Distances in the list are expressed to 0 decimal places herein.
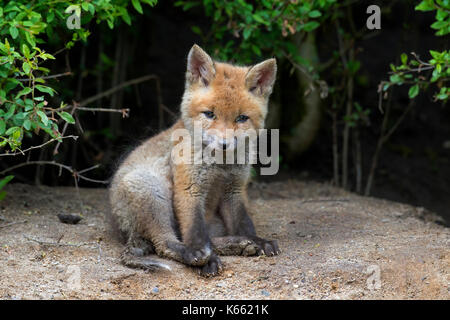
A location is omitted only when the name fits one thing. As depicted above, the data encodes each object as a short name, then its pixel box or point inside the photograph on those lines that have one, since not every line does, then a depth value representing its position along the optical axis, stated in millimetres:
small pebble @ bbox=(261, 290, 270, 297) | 3743
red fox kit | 4188
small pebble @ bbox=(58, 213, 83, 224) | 4957
